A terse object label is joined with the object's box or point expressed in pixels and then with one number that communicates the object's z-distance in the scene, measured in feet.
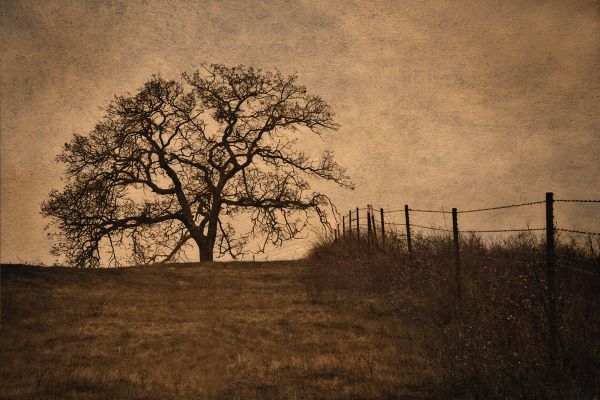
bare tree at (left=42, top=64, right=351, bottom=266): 68.28
